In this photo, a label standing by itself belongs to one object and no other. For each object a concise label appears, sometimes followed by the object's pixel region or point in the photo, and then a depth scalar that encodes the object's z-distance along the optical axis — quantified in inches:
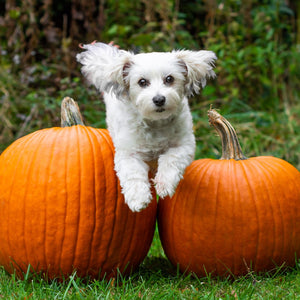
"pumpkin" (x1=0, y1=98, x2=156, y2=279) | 101.4
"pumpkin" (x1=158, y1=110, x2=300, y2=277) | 103.9
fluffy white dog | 96.4
